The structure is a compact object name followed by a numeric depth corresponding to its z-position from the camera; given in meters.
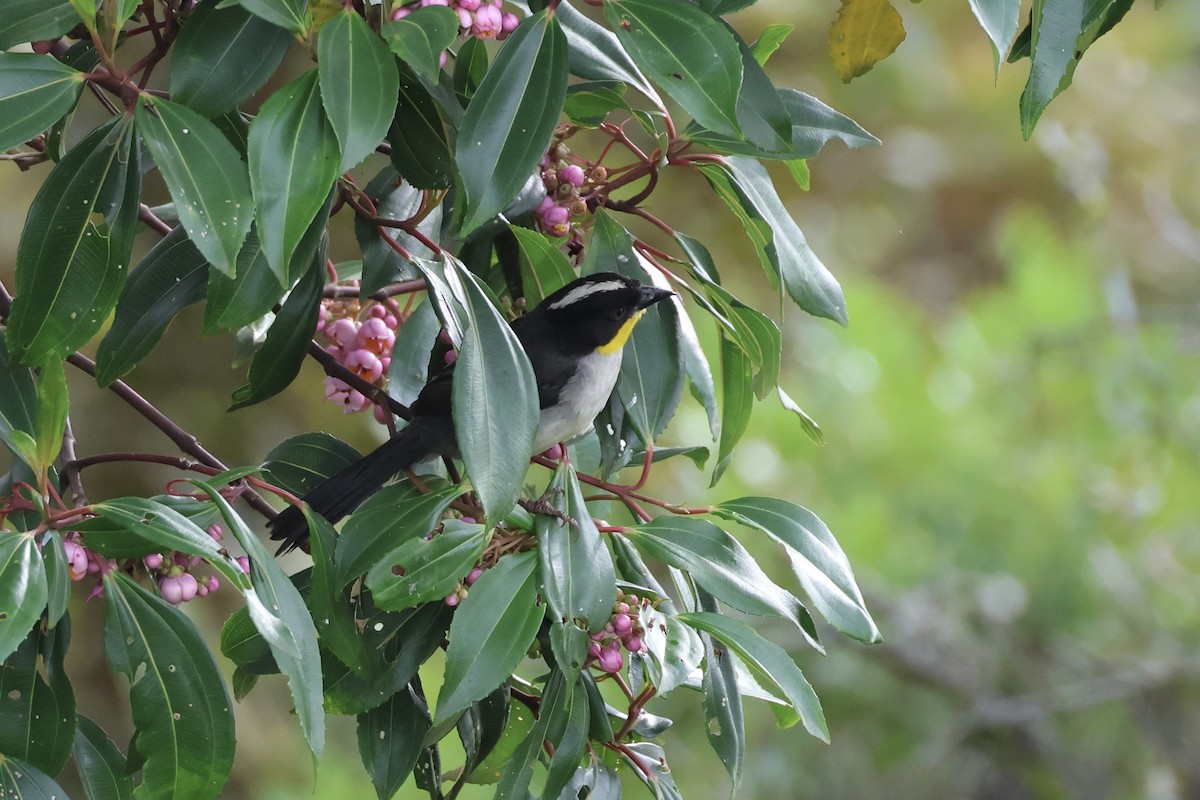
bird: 7.64
